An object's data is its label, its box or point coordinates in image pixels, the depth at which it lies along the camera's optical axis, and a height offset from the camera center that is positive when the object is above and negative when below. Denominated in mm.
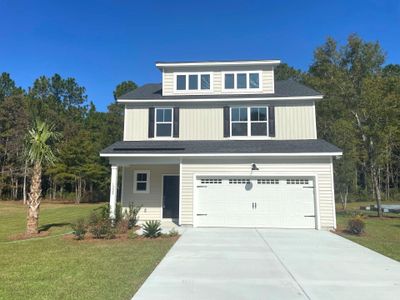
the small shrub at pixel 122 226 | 12781 -1425
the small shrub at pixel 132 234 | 11781 -1619
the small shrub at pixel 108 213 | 13890 -953
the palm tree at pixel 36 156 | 12781 +1349
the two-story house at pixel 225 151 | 14383 +1784
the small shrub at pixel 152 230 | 11625 -1388
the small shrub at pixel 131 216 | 14294 -1124
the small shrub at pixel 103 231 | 11641 -1439
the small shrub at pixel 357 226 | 12844 -1332
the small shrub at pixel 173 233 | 11906 -1530
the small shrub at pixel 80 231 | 11328 -1391
